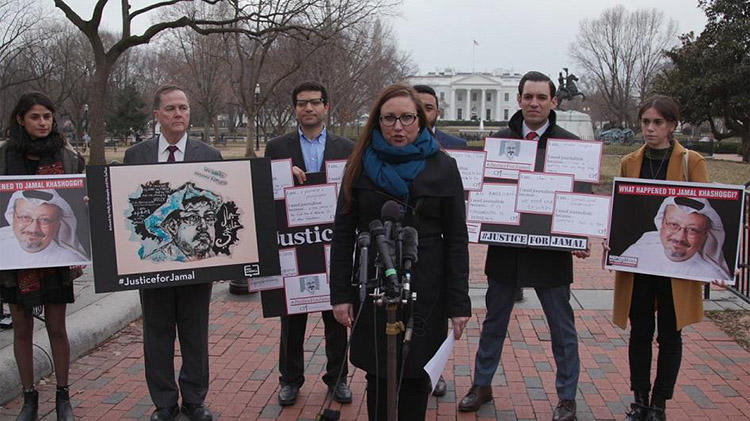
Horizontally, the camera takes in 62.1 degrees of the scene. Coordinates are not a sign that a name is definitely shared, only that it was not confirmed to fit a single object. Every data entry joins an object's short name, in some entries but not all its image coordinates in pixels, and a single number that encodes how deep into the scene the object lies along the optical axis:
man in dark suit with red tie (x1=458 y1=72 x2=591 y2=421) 4.09
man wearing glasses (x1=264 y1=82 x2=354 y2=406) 4.31
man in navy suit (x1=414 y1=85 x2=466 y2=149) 4.79
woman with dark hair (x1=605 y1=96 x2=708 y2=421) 3.86
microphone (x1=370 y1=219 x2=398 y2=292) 2.44
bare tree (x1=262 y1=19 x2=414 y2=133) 27.45
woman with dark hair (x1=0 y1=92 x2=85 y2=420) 3.93
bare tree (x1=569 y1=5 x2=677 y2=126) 59.66
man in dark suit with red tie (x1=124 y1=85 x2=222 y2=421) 3.97
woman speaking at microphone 3.04
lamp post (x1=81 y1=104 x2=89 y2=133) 51.08
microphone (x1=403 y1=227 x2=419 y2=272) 2.55
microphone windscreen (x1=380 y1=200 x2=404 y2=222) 2.58
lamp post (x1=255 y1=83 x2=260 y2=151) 32.11
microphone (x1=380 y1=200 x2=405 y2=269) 2.56
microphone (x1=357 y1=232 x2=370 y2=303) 2.51
